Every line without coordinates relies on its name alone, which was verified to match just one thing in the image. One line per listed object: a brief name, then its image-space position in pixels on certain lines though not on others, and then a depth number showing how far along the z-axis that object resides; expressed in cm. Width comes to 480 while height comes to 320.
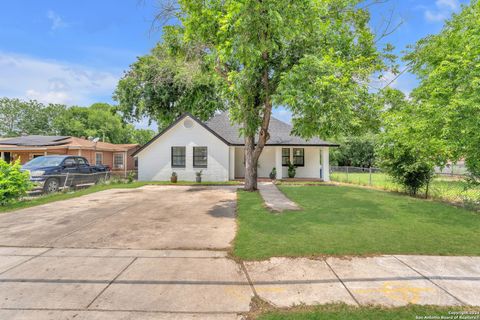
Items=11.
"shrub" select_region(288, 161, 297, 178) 1922
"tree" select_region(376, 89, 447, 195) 852
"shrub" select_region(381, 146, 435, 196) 1122
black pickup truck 1200
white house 1784
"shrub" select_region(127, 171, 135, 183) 1727
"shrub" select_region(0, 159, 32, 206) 906
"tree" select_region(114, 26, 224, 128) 2044
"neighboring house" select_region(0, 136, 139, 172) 2227
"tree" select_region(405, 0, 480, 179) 658
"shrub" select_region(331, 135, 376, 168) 3359
